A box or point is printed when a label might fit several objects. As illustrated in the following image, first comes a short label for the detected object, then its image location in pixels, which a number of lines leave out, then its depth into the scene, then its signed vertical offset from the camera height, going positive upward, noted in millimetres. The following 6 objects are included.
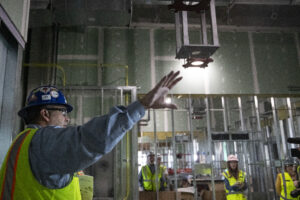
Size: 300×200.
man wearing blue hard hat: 1151 +50
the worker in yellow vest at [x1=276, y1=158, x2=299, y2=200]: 6254 -602
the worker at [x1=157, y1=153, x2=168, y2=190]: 7941 -416
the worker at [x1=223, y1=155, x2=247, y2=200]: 6410 -563
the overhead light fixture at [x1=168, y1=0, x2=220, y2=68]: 4414 +2106
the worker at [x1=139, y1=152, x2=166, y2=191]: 7871 -534
